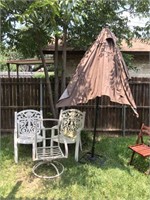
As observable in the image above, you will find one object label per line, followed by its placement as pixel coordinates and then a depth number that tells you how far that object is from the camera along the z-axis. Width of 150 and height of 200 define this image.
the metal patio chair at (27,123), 3.39
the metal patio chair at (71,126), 3.20
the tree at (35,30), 2.12
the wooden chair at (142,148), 2.84
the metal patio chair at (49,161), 2.75
